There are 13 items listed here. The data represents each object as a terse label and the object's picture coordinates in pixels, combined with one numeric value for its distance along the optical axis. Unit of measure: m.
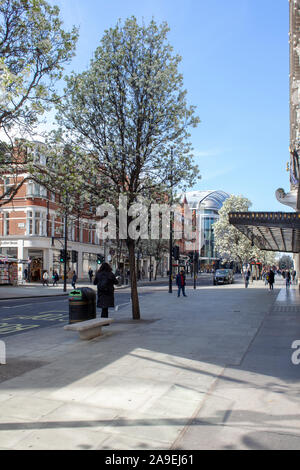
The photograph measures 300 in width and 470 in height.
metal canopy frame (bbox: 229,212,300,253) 15.40
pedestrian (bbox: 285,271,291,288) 34.73
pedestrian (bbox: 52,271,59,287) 41.00
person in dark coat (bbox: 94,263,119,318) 12.80
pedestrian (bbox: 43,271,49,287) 40.55
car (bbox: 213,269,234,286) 48.56
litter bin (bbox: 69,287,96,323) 12.28
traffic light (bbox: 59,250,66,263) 33.07
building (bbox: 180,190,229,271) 132.88
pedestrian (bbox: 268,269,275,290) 33.83
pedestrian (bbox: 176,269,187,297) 26.41
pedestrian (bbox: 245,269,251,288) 36.67
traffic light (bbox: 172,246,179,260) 31.11
